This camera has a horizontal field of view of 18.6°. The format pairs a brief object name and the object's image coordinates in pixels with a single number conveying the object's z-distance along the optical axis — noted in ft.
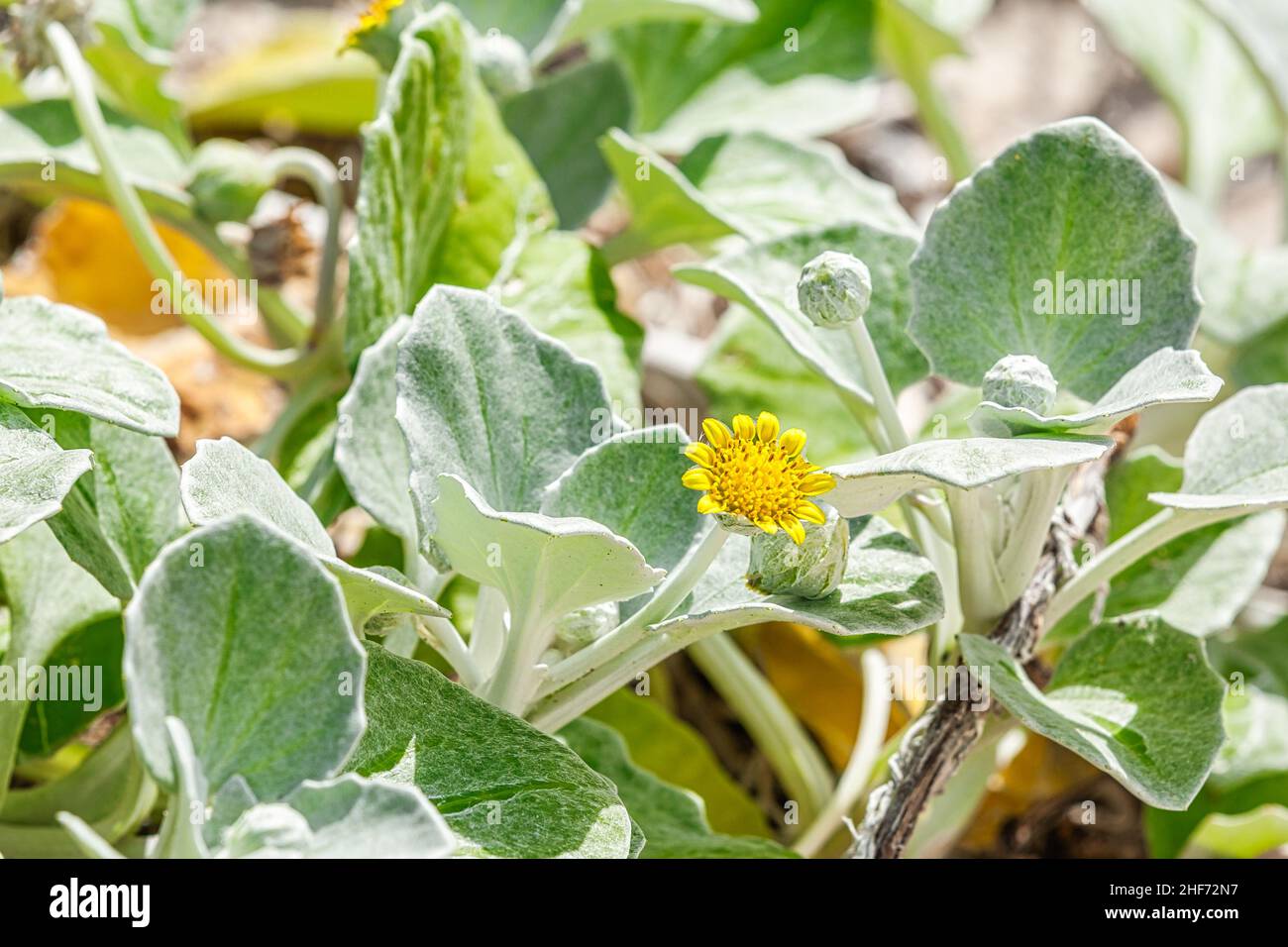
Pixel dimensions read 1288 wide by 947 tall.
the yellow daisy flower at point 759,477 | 1.72
